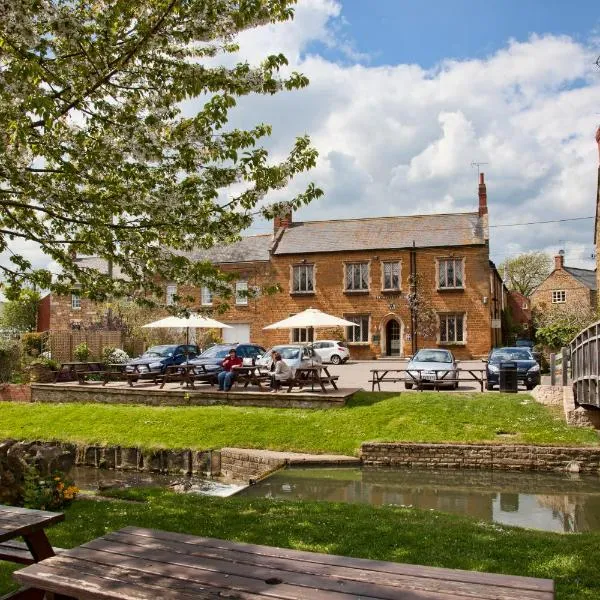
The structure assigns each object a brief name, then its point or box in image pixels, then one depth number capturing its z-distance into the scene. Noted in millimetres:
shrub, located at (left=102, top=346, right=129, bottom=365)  28469
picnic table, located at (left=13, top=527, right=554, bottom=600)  2955
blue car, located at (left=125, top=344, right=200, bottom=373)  24384
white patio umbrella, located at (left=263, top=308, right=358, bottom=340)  22188
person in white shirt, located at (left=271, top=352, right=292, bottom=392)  19469
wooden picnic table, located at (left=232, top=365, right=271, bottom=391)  20578
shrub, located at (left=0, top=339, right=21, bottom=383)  25578
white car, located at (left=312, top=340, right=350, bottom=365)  34875
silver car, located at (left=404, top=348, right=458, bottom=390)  20750
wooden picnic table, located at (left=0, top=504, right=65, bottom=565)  4164
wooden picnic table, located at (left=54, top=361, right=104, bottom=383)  23969
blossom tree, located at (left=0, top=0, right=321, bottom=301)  5891
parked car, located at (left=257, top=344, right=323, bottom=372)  21888
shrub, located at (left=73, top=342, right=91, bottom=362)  29825
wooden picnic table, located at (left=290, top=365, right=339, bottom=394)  19516
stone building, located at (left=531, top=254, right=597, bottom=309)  55062
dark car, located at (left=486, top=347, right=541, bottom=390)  21047
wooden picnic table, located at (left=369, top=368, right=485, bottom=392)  20312
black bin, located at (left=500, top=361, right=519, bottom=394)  19842
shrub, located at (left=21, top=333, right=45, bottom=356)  29255
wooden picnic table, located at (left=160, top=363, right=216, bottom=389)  21172
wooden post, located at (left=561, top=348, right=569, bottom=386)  18578
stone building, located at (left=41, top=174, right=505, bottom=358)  36812
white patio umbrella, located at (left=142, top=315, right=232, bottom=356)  21283
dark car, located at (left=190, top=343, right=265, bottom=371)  23027
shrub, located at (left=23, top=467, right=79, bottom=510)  8711
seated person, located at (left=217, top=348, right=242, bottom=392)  20297
